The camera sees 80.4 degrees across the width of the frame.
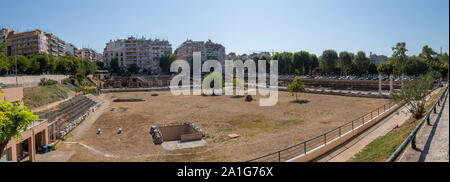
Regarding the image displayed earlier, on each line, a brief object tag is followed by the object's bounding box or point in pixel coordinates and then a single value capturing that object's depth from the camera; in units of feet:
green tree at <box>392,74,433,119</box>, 65.16
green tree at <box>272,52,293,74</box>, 333.83
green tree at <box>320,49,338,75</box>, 293.02
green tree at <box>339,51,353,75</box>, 283.18
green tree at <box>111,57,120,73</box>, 366.84
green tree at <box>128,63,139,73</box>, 361.51
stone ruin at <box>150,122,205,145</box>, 77.73
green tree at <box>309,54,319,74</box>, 330.13
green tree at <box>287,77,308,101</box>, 150.25
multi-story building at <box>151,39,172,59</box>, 406.15
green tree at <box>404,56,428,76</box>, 209.28
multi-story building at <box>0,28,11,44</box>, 283.30
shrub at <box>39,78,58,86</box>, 160.15
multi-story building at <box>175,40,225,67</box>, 397.80
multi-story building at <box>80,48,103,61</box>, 476.71
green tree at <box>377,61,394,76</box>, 243.77
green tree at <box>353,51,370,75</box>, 273.13
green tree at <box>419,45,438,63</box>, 233.96
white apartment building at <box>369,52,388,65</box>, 578.25
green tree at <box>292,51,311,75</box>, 328.08
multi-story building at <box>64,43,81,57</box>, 415.15
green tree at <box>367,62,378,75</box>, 280.51
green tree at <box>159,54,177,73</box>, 361.71
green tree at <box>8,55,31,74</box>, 172.96
